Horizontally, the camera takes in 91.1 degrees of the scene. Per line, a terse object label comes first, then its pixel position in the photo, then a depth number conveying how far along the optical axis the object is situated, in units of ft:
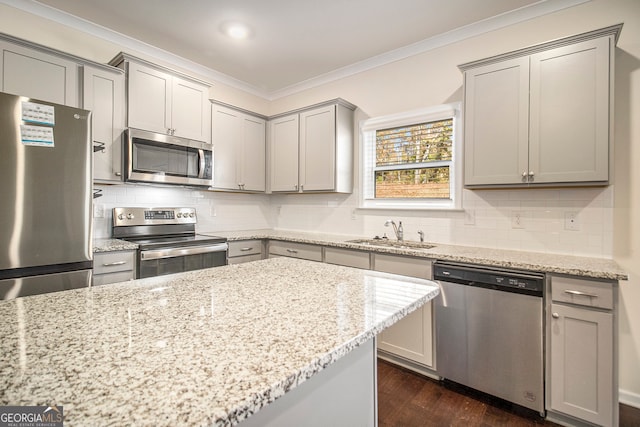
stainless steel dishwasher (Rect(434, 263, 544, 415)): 6.34
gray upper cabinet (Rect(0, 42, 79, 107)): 7.23
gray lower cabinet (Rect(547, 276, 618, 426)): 5.65
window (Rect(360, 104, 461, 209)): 9.73
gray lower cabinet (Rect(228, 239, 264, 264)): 10.99
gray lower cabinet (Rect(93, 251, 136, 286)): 7.70
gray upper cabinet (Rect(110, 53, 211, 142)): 9.19
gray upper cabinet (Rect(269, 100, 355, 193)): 11.22
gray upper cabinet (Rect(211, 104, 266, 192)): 11.71
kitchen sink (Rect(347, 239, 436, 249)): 9.47
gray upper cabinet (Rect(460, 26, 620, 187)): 6.49
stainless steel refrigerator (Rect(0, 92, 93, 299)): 5.98
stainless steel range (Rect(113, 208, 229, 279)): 8.67
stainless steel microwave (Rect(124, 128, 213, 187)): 9.04
